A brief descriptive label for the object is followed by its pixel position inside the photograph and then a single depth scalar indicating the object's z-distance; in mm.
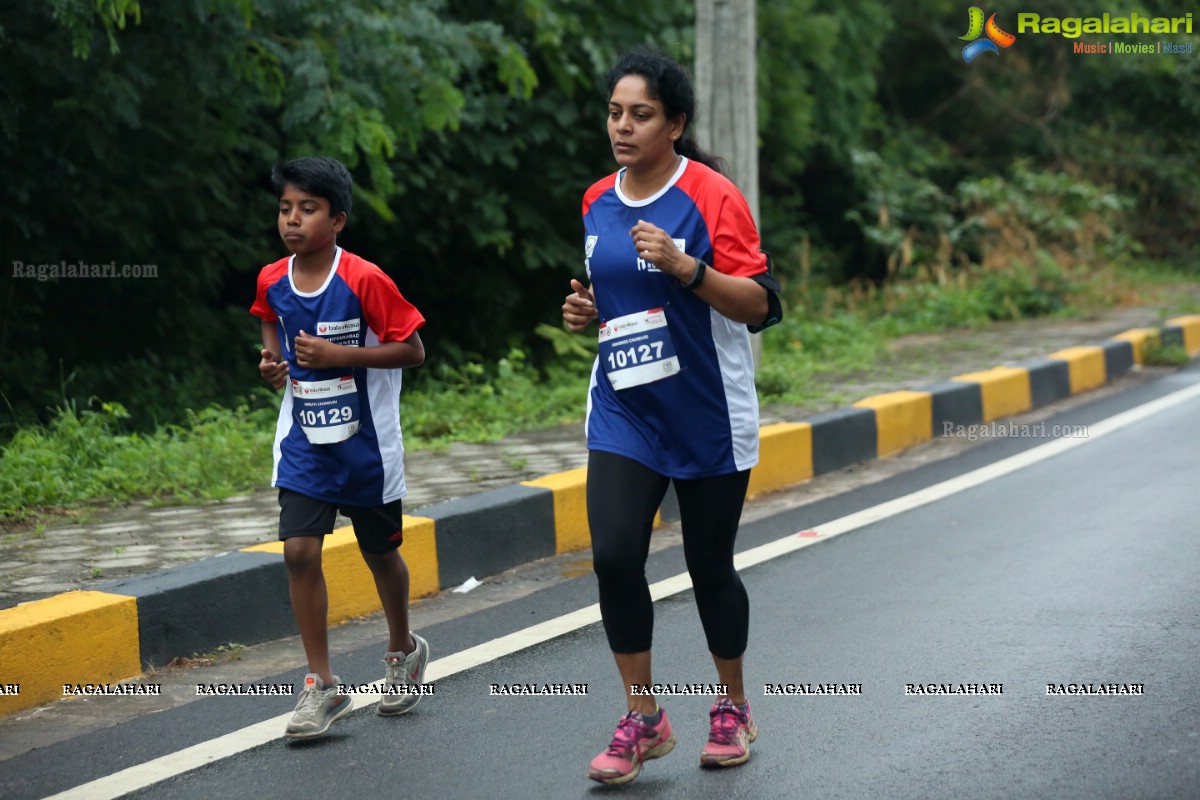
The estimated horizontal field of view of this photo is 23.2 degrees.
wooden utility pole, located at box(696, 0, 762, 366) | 17503
